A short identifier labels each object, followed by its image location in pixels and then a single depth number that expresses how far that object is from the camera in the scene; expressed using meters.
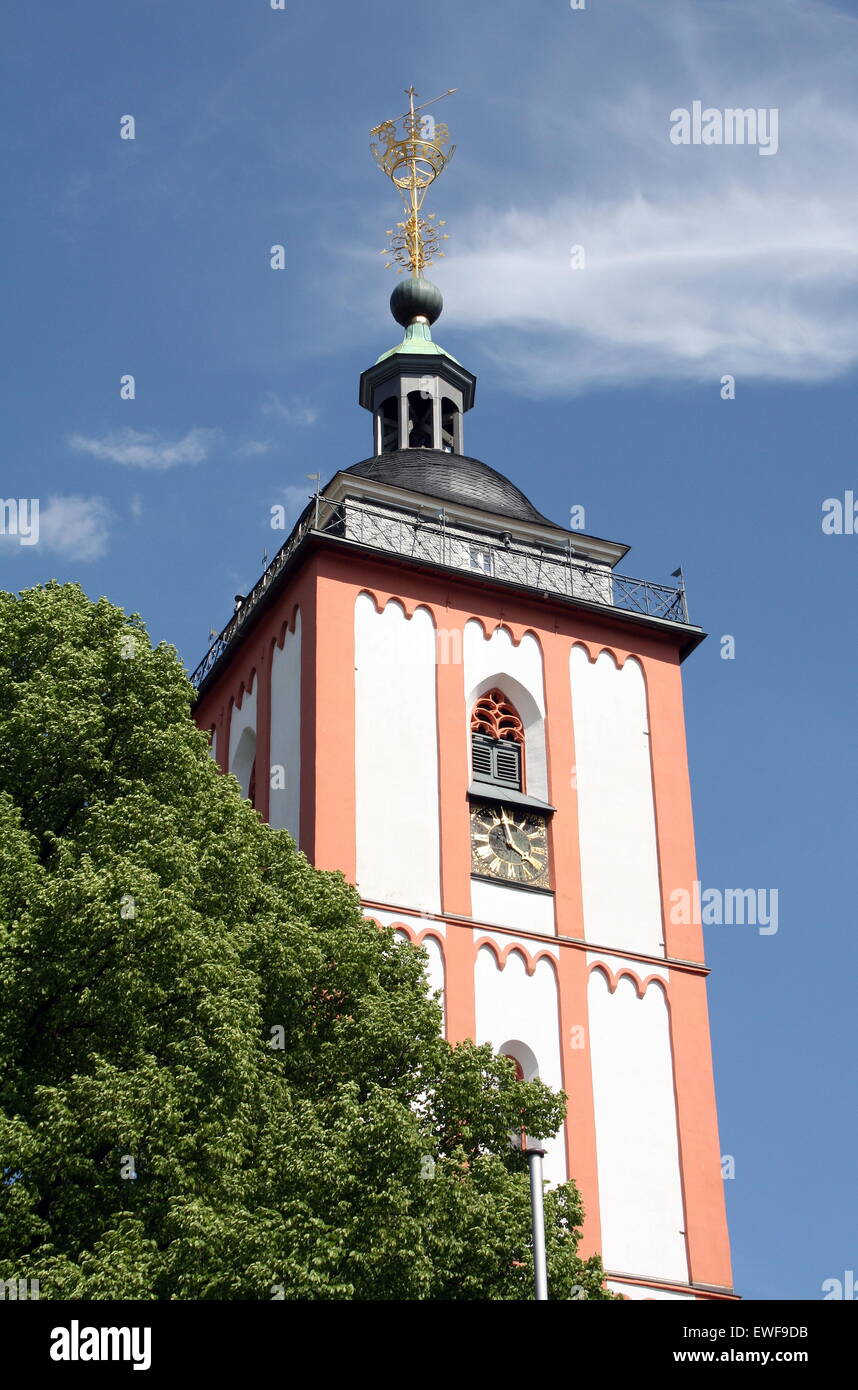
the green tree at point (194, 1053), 15.80
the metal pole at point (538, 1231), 13.55
